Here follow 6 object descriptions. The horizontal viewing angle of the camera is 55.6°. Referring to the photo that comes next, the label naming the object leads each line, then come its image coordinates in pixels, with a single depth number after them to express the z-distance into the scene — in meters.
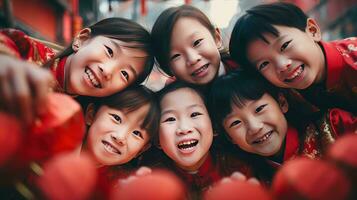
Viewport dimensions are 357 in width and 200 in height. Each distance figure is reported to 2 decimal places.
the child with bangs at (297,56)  0.76
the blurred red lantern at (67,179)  0.37
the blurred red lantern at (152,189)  0.38
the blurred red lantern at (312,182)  0.38
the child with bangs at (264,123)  0.78
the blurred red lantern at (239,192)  0.38
